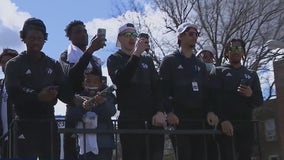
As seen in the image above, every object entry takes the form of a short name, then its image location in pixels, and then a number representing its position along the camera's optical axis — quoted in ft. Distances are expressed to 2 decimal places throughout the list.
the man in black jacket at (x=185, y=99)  19.70
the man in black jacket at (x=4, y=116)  19.94
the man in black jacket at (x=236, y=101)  20.84
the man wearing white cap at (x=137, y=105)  18.93
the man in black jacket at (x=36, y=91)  17.21
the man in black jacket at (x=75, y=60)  17.85
